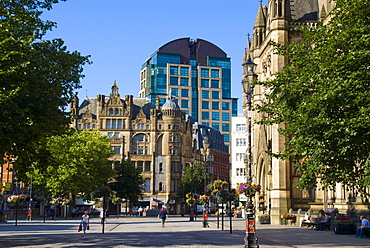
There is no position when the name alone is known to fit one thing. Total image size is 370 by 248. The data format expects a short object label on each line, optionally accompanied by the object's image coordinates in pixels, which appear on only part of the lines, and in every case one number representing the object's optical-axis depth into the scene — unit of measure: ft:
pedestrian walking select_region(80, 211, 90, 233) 114.52
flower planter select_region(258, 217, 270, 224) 161.17
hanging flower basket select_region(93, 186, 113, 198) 125.18
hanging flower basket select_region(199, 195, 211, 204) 185.21
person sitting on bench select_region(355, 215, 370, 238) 96.78
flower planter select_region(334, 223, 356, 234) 106.63
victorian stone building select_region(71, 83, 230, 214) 342.85
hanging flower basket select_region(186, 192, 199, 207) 218.59
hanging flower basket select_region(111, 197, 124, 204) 265.34
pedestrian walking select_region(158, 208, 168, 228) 142.15
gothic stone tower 156.25
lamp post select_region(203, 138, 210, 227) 138.21
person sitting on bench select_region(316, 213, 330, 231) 121.60
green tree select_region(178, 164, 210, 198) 323.16
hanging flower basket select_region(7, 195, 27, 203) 179.97
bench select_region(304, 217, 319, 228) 130.00
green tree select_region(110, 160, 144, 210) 280.51
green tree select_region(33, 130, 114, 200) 221.25
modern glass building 554.46
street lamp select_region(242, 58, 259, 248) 72.13
